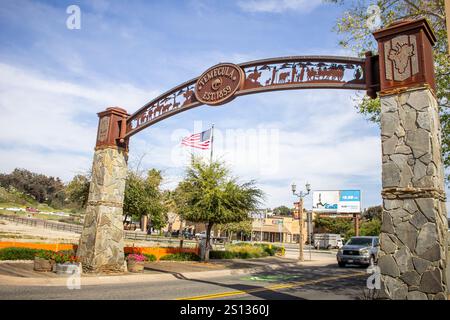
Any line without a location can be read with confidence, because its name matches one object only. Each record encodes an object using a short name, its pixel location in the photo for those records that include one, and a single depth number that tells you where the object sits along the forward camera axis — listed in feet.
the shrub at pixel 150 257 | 62.04
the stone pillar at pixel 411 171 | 21.75
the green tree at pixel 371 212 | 293.29
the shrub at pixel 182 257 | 66.94
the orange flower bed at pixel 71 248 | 51.88
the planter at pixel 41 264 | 40.22
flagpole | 97.21
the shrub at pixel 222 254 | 79.80
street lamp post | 93.58
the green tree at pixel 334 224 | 238.89
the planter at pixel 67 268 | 39.45
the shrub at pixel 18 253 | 46.16
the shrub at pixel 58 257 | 41.32
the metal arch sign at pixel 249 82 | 29.37
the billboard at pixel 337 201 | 203.21
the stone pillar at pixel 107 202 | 41.83
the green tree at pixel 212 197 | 69.72
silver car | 68.08
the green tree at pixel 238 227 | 124.08
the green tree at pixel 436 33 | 45.27
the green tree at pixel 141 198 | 84.33
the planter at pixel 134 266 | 46.06
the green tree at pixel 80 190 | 83.07
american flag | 82.74
